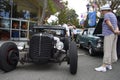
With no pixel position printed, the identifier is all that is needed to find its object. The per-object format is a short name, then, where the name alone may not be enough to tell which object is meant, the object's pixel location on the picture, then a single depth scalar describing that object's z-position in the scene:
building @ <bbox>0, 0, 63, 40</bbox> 6.52
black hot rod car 2.56
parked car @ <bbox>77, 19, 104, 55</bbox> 3.92
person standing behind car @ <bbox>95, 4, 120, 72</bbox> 2.74
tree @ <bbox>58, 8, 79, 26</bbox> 12.51
